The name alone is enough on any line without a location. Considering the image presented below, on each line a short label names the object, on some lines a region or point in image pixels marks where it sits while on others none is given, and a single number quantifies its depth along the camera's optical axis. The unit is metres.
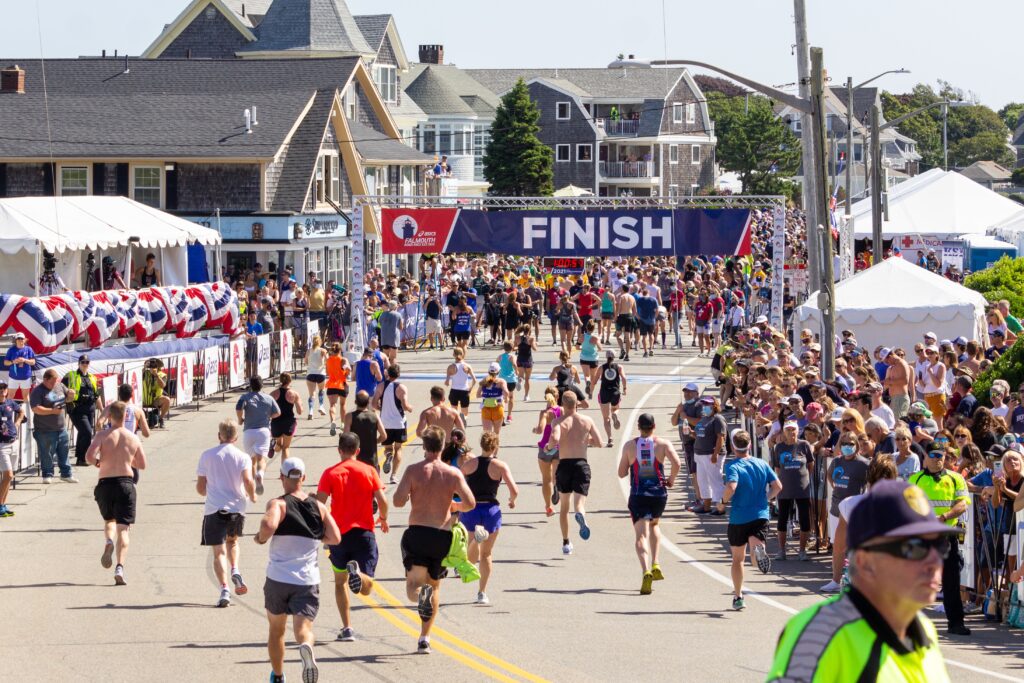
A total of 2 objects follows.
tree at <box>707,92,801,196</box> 107.19
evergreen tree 82.88
